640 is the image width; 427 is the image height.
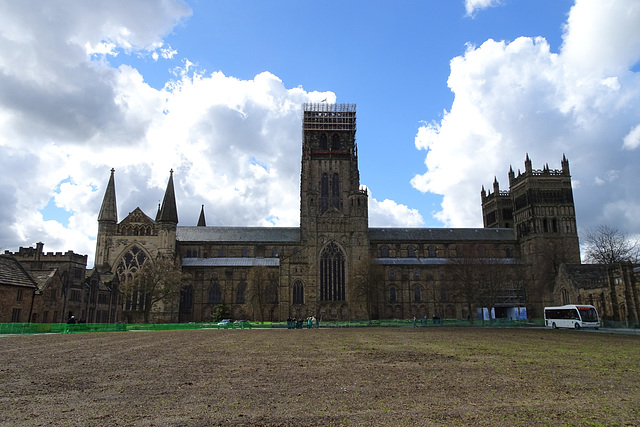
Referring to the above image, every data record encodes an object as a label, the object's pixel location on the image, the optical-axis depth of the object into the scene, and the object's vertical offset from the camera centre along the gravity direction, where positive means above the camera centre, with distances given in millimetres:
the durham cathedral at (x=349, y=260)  81062 +8996
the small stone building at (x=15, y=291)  44656 +1934
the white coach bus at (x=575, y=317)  49406 -714
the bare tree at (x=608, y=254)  75062 +8965
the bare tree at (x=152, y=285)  69438 +3828
